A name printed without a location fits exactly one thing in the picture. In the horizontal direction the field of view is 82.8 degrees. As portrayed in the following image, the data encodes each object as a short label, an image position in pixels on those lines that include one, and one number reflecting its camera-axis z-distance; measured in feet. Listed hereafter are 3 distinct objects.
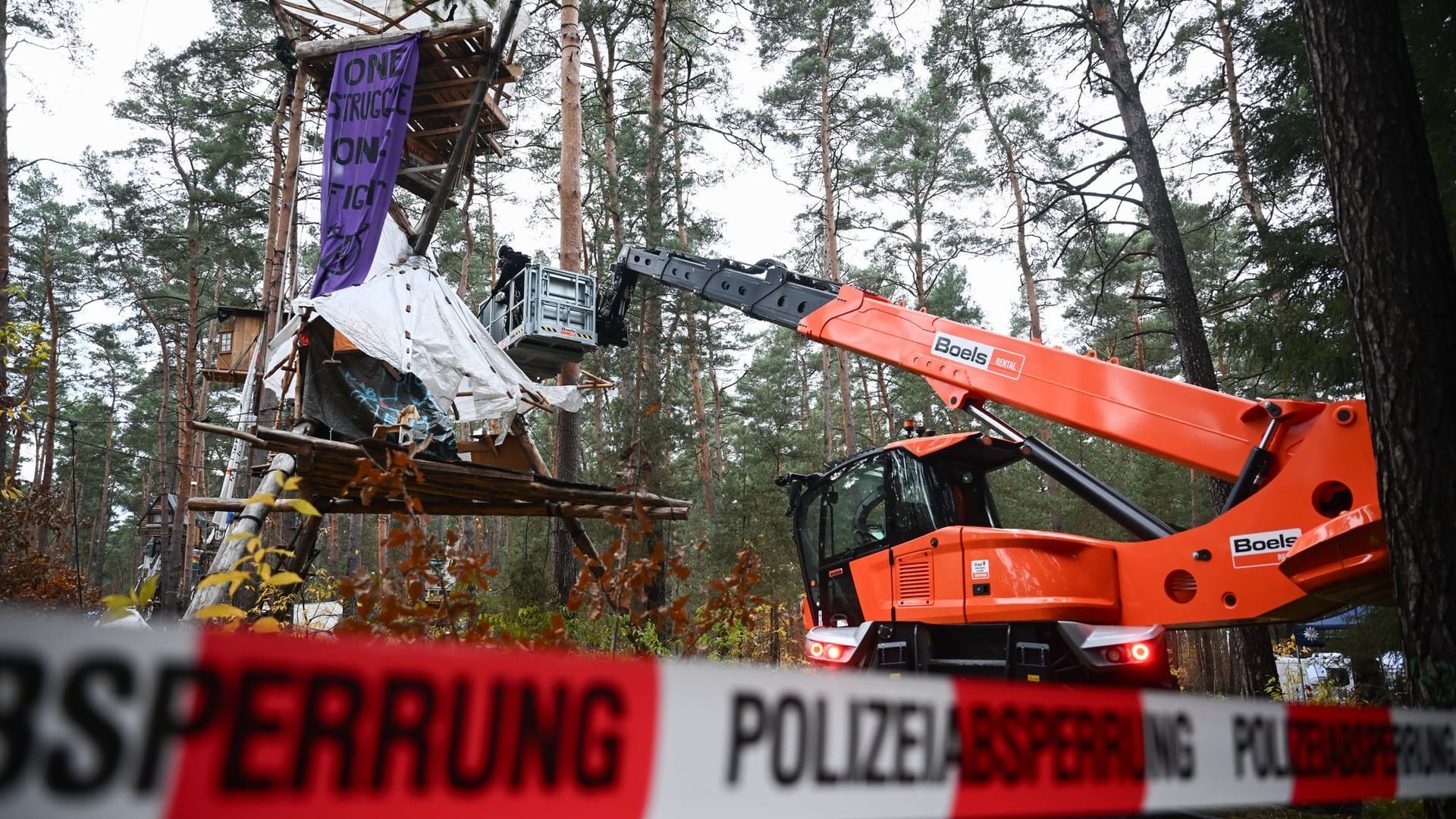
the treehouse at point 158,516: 81.95
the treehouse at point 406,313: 26.30
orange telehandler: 15.21
